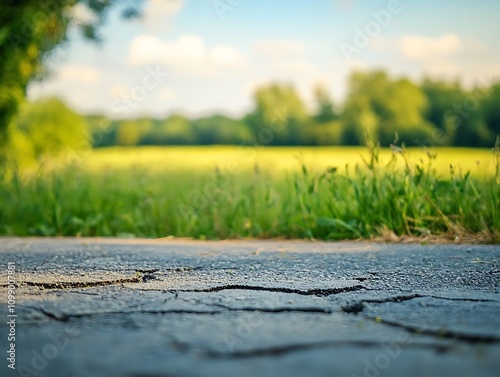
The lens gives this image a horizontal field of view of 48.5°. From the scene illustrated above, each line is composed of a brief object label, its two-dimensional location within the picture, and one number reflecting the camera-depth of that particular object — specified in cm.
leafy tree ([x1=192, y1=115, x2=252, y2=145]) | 3158
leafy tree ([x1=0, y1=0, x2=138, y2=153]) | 965
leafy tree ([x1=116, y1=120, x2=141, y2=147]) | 2983
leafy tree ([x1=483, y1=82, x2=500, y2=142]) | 3259
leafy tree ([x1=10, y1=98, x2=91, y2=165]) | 3800
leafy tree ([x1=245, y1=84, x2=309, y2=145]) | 3053
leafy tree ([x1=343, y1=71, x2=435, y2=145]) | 3581
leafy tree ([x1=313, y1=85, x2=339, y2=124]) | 3297
